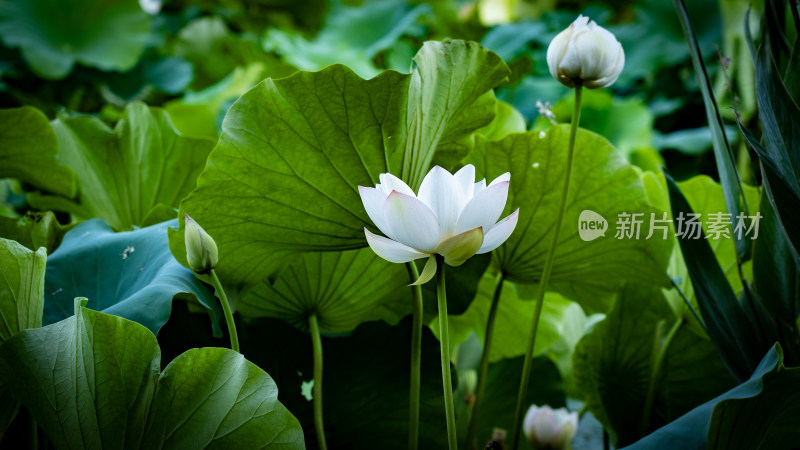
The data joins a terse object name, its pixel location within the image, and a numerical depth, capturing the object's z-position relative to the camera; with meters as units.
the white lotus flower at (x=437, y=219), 2.81
